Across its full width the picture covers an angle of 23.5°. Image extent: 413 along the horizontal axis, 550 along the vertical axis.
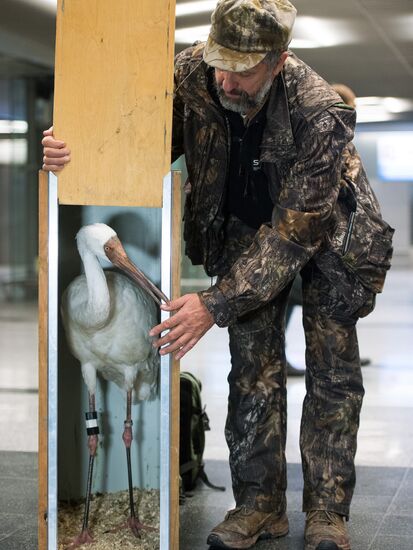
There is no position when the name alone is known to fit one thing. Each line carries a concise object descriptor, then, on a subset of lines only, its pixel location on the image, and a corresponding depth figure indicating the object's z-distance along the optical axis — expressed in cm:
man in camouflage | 272
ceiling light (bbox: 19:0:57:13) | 988
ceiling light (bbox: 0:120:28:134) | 1579
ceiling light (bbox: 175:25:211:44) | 1043
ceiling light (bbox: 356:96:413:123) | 1516
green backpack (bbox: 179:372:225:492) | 388
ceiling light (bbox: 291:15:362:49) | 1026
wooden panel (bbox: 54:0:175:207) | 266
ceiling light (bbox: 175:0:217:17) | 951
